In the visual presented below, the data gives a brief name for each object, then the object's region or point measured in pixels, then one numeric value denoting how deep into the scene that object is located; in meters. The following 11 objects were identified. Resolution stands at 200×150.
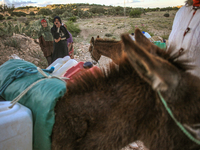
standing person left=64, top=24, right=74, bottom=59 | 7.03
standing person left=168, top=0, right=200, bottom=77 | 1.90
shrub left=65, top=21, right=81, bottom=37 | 16.44
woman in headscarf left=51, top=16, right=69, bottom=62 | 5.86
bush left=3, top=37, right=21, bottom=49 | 7.26
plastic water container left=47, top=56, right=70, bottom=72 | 2.06
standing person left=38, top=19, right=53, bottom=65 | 6.39
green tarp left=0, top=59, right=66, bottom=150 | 1.00
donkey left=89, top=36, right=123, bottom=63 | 3.58
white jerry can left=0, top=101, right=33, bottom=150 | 0.90
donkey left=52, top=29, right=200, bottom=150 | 0.83
